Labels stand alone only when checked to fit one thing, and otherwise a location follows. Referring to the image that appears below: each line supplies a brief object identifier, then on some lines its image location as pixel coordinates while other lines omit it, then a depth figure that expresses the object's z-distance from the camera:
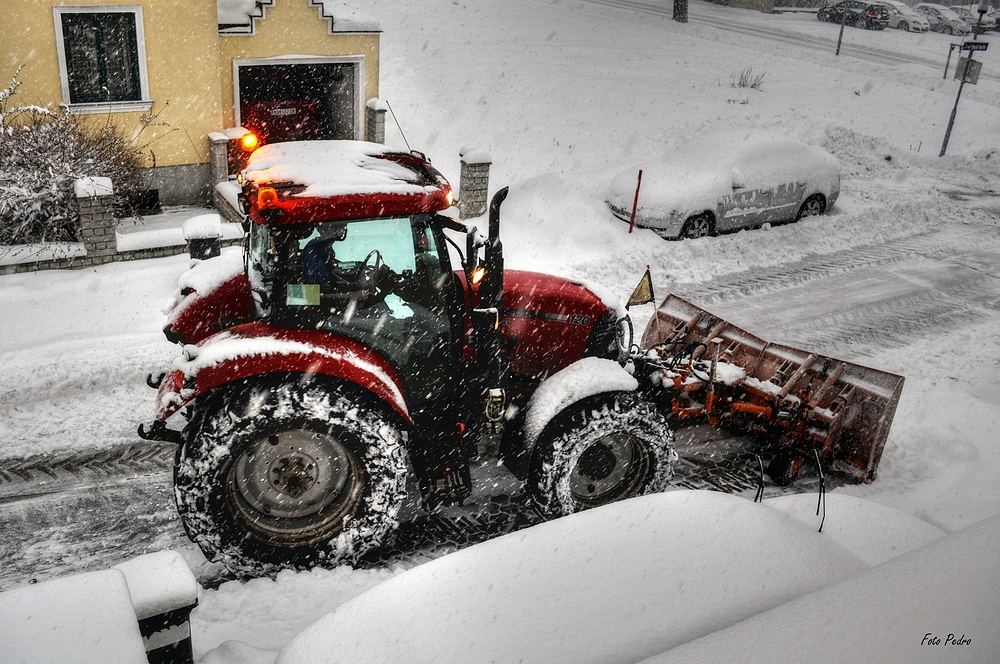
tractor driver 4.35
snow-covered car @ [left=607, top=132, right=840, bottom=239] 11.05
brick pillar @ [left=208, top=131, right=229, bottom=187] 11.27
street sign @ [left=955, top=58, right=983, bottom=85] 16.61
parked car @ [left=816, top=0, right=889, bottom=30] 29.73
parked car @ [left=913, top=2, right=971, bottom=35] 30.48
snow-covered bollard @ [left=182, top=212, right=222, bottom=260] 8.34
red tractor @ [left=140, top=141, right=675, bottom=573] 4.23
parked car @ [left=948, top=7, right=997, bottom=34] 31.55
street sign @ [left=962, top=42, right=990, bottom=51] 15.73
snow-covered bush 8.90
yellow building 10.26
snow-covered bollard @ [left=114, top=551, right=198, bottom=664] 2.95
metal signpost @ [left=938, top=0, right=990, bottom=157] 15.80
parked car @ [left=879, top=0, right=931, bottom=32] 29.84
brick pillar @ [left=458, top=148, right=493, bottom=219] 10.87
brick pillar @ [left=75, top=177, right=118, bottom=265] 8.43
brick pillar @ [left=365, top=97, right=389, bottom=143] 12.98
